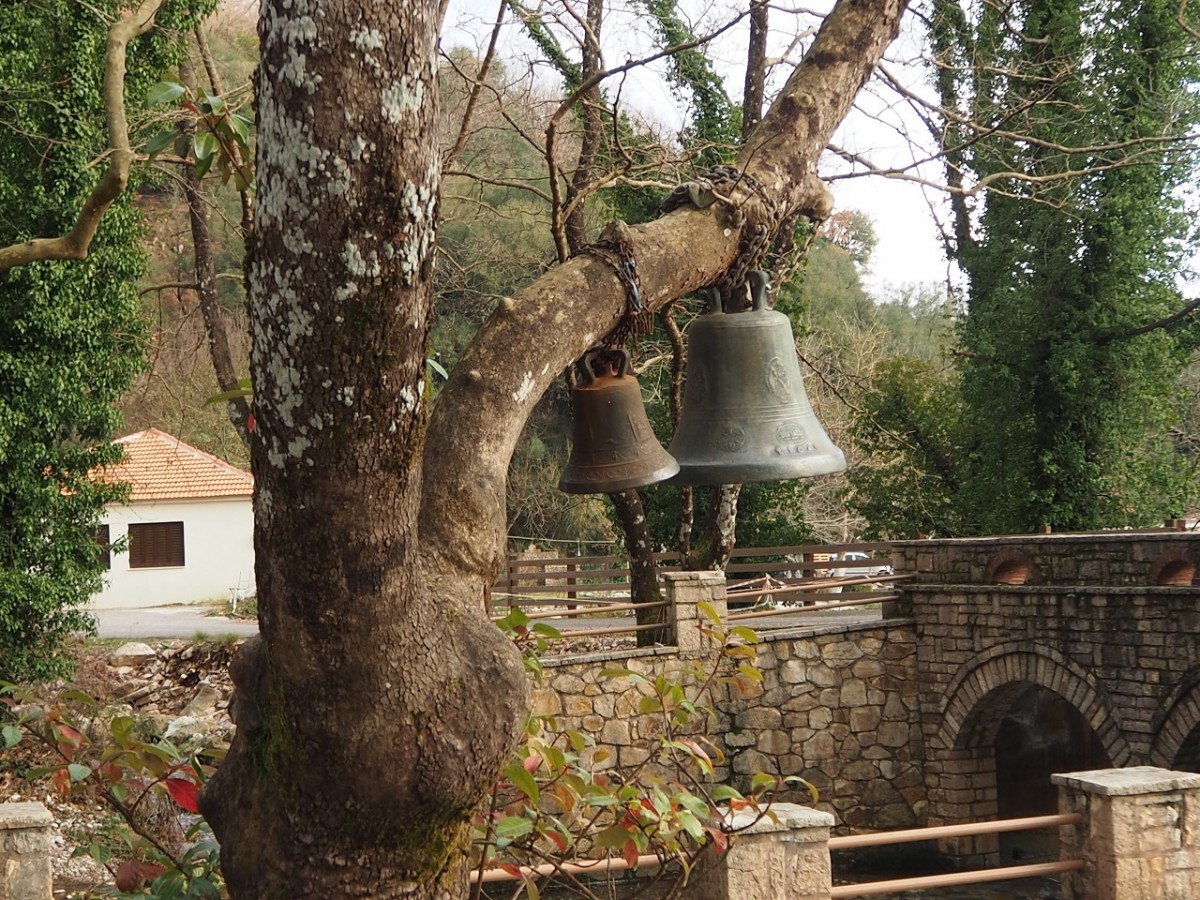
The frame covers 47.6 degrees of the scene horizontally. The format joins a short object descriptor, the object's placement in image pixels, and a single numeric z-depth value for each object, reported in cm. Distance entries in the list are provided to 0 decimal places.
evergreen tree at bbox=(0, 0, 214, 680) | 1228
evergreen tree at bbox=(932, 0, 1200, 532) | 1650
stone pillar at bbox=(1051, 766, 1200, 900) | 481
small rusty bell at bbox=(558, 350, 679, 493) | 322
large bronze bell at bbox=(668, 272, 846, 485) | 329
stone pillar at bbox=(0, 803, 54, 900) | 454
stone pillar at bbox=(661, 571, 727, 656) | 1327
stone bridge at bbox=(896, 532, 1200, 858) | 1240
